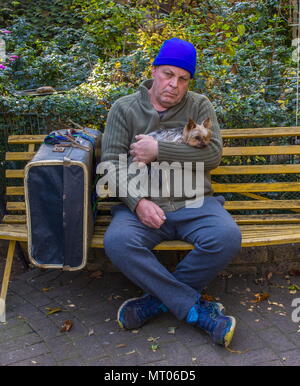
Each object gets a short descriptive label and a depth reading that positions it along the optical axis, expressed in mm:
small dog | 3336
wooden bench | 3791
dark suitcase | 3178
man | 3166
